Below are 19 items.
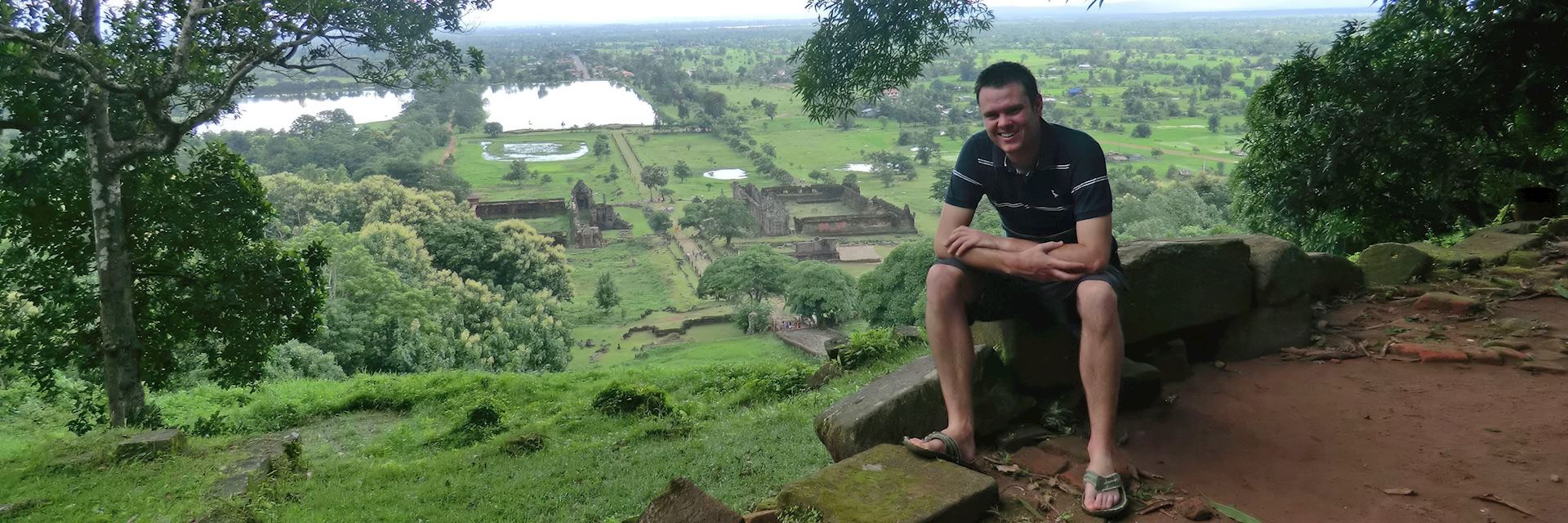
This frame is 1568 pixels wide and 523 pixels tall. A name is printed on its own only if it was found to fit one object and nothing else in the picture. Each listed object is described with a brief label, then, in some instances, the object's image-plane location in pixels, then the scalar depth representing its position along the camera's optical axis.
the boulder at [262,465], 5.25
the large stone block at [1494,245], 5.50
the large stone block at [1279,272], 4.29
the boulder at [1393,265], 5.14
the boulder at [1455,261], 5.36
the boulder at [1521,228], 6.16
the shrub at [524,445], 6.25
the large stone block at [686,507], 2.92
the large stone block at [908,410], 3.50
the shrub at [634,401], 7.63
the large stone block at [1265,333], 4.17
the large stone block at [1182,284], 3.93
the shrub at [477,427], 7.39
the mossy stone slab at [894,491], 2.80
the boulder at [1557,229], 5.87
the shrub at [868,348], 8.07
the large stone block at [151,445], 6.04
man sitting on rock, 2.99
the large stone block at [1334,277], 4.78
